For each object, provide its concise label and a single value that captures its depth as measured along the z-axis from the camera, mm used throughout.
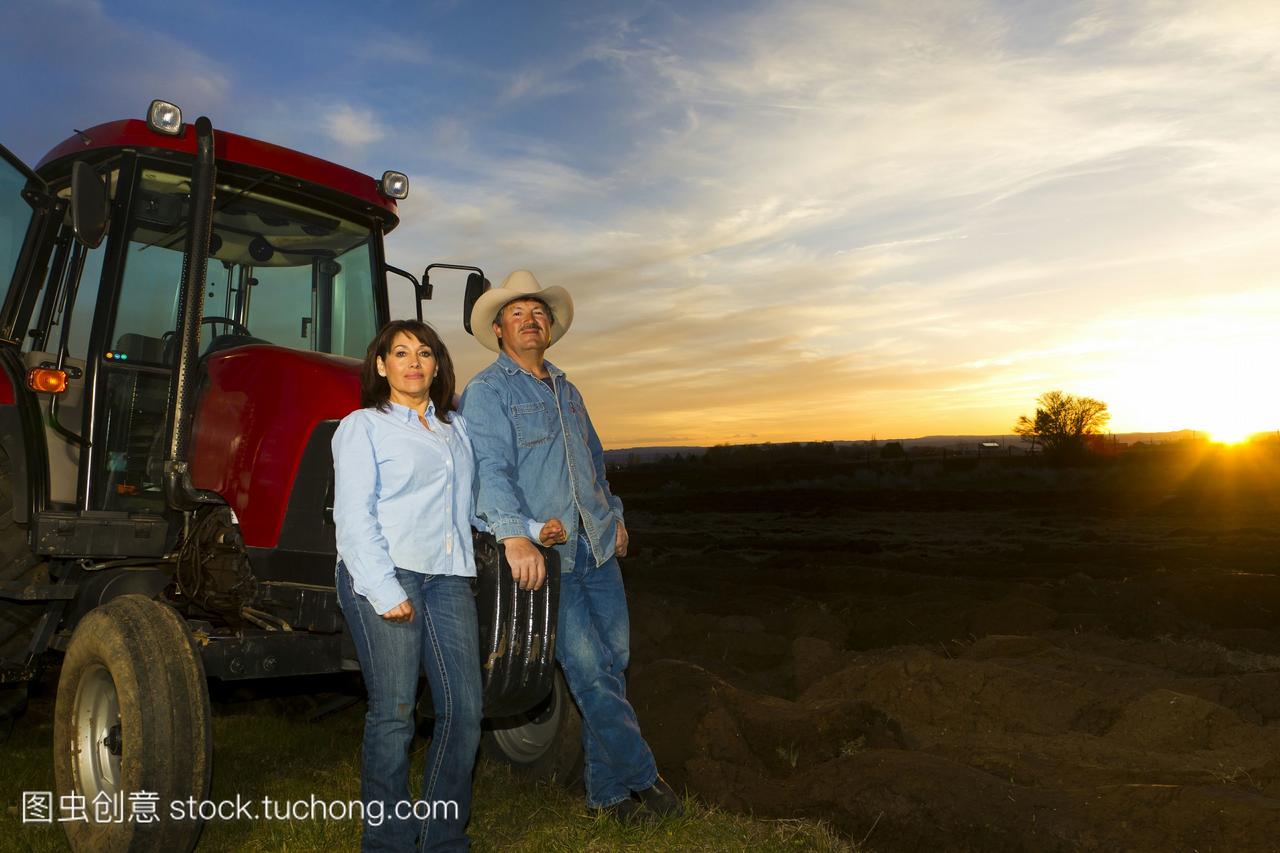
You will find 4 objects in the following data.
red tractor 3592
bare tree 58906
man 3842
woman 3123
